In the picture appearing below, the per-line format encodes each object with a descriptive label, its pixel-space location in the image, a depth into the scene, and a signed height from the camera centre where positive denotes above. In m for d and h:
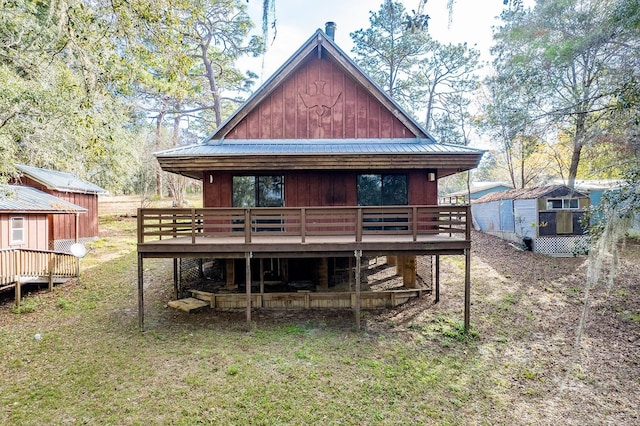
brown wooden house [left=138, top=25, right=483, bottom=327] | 8.12 +1.12
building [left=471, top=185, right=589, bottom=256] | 15.62 -0.20
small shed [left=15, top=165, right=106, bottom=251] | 16.52 +1.07
